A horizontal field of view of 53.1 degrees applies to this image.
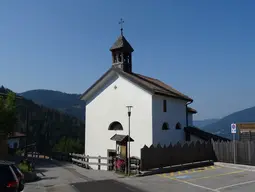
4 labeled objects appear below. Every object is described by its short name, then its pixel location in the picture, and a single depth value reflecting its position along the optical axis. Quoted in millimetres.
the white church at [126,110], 22641
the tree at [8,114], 21156
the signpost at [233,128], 19519
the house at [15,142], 42706
